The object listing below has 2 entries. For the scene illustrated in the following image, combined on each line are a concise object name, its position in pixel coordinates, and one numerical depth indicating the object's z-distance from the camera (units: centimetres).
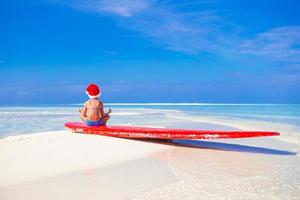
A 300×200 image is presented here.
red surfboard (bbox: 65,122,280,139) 392
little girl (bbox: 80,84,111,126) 466
